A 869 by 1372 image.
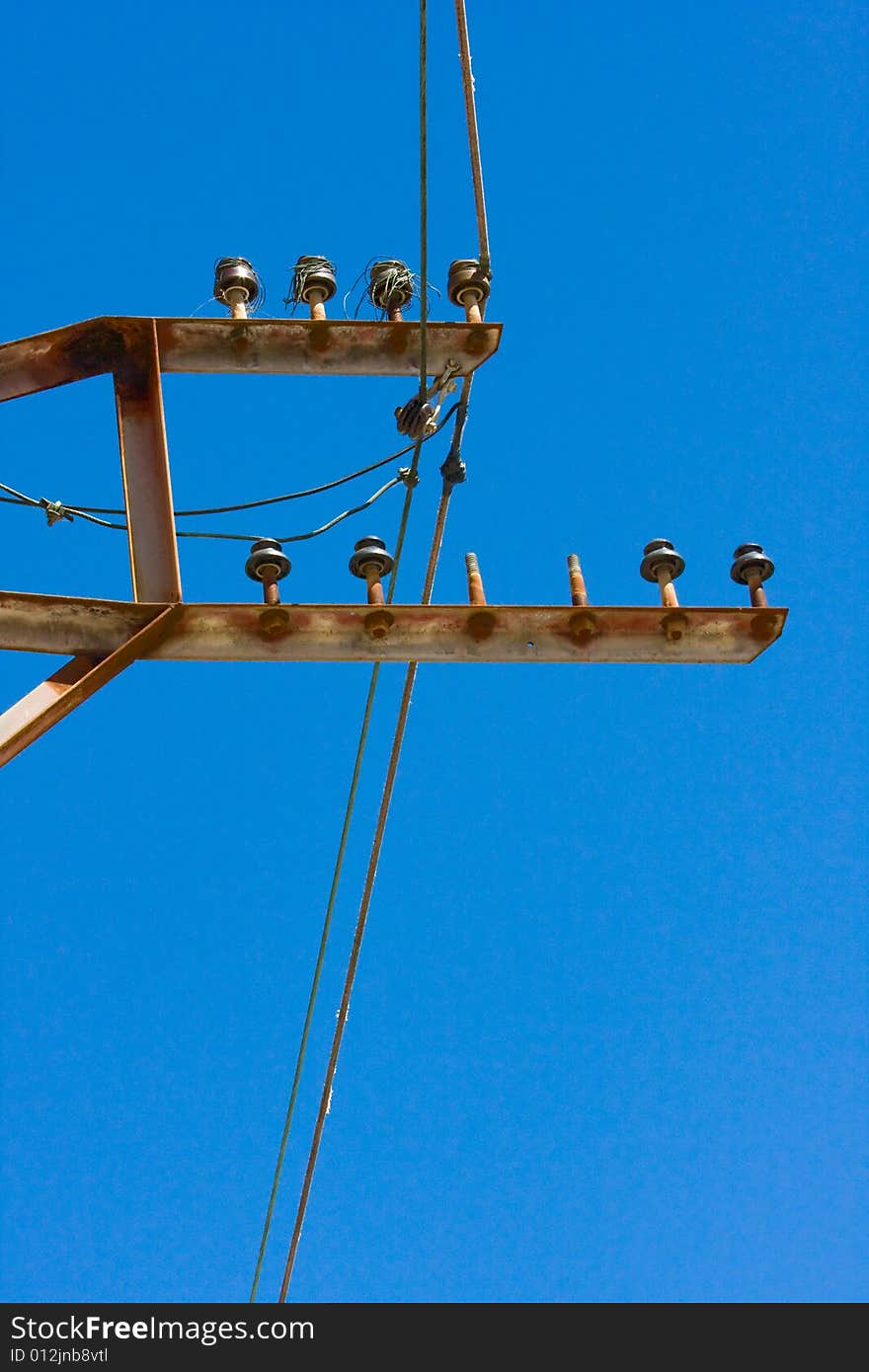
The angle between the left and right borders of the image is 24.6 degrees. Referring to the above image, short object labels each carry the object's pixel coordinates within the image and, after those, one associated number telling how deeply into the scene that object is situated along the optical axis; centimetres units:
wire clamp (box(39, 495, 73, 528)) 782
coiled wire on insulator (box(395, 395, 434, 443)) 812
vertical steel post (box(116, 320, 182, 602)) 701
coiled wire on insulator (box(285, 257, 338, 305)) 830
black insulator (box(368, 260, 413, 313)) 824
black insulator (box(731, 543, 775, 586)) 732
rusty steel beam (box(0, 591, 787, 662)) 664
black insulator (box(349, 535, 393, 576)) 721
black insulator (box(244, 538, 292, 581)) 701
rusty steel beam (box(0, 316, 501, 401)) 750
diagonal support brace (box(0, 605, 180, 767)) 615
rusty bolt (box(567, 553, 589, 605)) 711
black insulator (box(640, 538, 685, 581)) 724
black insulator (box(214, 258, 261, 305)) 820
